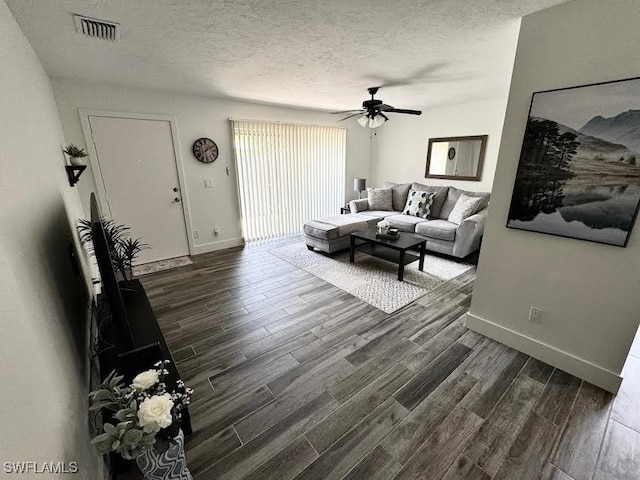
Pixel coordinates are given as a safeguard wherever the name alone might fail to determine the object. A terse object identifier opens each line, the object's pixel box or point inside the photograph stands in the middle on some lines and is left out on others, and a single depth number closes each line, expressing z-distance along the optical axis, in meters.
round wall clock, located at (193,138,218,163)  3.98
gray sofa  3.72
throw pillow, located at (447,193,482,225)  3.99
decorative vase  1.00
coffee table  3.25
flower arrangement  0.87
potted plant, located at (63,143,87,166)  2.48
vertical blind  4.45
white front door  3.40
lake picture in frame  1.50
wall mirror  4.52
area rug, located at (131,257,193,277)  3.63
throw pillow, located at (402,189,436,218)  4.58
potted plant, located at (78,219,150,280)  2.39
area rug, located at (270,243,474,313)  2.93
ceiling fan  3.16
